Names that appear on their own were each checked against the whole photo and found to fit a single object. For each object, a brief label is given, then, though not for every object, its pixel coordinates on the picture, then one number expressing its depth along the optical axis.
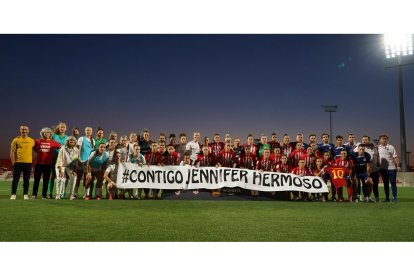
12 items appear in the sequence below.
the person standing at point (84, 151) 6.54
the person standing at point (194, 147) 7.25
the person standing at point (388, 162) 6.59
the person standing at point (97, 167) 6.43
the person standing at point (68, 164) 6.27
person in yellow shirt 5.98
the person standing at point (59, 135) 6.59
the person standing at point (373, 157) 6.75
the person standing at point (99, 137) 6.77
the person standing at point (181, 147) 7.21
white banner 6.66
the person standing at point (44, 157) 6.20
